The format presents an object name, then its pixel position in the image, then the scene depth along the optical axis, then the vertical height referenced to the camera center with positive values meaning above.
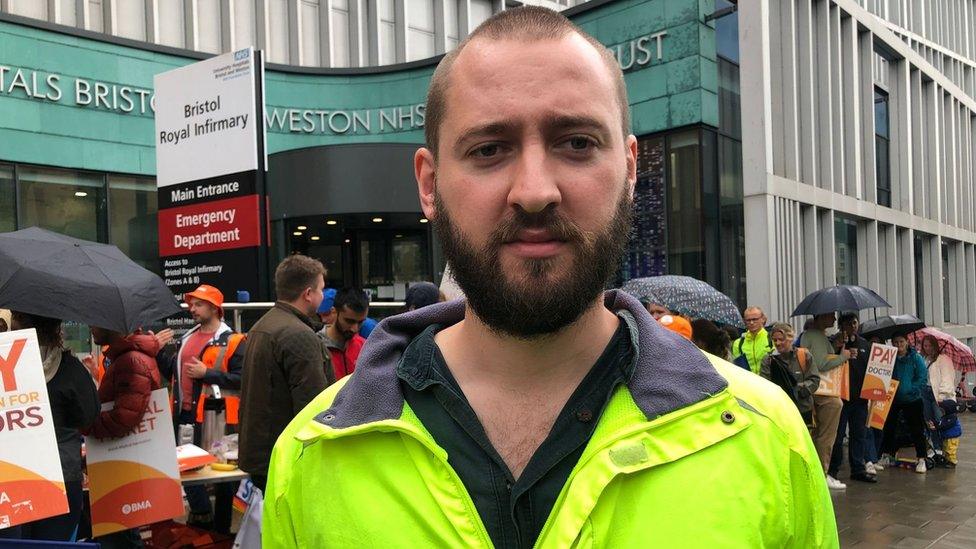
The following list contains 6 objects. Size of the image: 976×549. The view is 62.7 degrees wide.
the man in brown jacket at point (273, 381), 4.85 -0.61
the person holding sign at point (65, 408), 4.45 -0.68
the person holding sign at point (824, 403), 9.02 -1.61
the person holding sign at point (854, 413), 9.69 -1.88
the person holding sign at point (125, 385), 4.96 -0.63
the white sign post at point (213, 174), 6.63 +0.94
